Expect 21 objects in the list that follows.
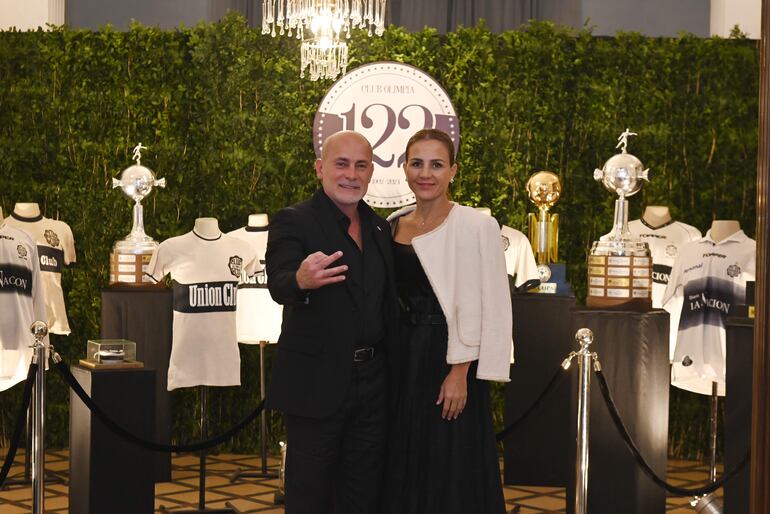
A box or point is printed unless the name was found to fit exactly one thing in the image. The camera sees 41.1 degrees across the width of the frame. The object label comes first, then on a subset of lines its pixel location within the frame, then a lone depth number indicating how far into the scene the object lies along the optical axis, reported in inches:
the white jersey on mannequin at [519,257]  231.1
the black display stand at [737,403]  156.6
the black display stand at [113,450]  156.9
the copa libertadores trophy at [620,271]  179.9
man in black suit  117.6
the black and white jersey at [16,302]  207.6
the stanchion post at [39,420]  153.0
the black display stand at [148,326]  219.8
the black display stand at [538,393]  219.0
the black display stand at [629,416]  170.6
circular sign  259.4
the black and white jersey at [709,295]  212.8
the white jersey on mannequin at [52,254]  240.0
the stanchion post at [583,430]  159.5
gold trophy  225.6
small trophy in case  163.0
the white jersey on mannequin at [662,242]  236.8
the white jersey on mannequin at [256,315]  217.5
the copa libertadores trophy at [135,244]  224.4
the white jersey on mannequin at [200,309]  215.6
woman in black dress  125.2
